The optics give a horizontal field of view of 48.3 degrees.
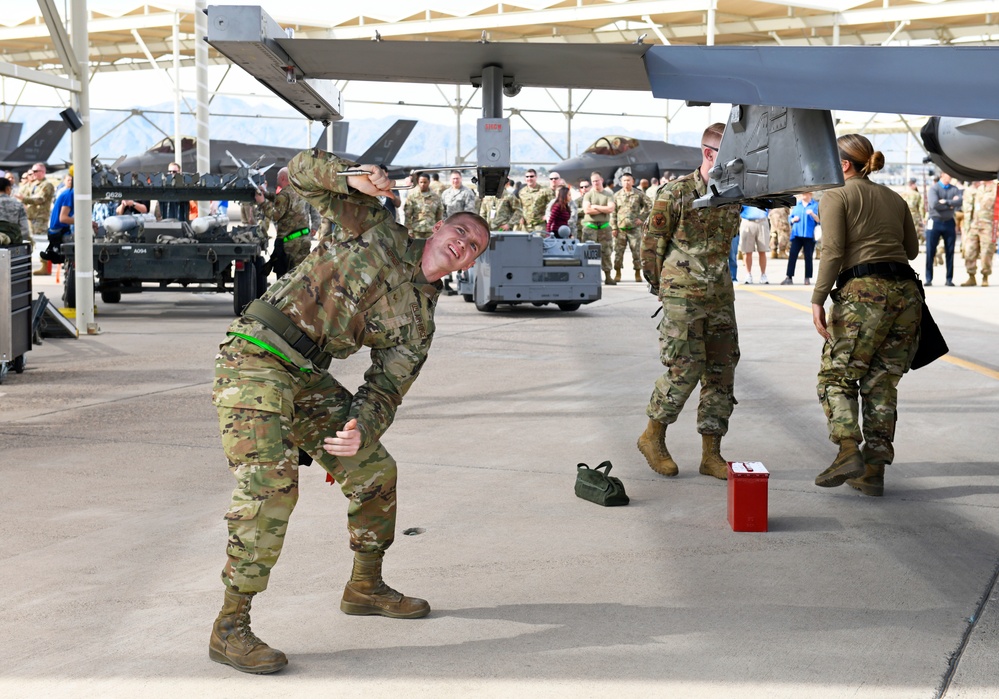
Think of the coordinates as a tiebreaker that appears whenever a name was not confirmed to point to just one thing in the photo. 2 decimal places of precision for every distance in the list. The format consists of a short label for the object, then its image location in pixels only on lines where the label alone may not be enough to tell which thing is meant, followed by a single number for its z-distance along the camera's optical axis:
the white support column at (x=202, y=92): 16.44
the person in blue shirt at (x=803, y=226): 20.70
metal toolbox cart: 9.51
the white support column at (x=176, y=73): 28.61
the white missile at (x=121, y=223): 14.85
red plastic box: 5.46
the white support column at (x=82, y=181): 12.25
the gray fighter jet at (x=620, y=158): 39.28
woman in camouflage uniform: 6.13
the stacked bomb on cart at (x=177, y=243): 13.73
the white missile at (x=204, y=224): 14.96
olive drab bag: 5.95
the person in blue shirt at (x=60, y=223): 15.64
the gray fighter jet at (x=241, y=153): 38.84
